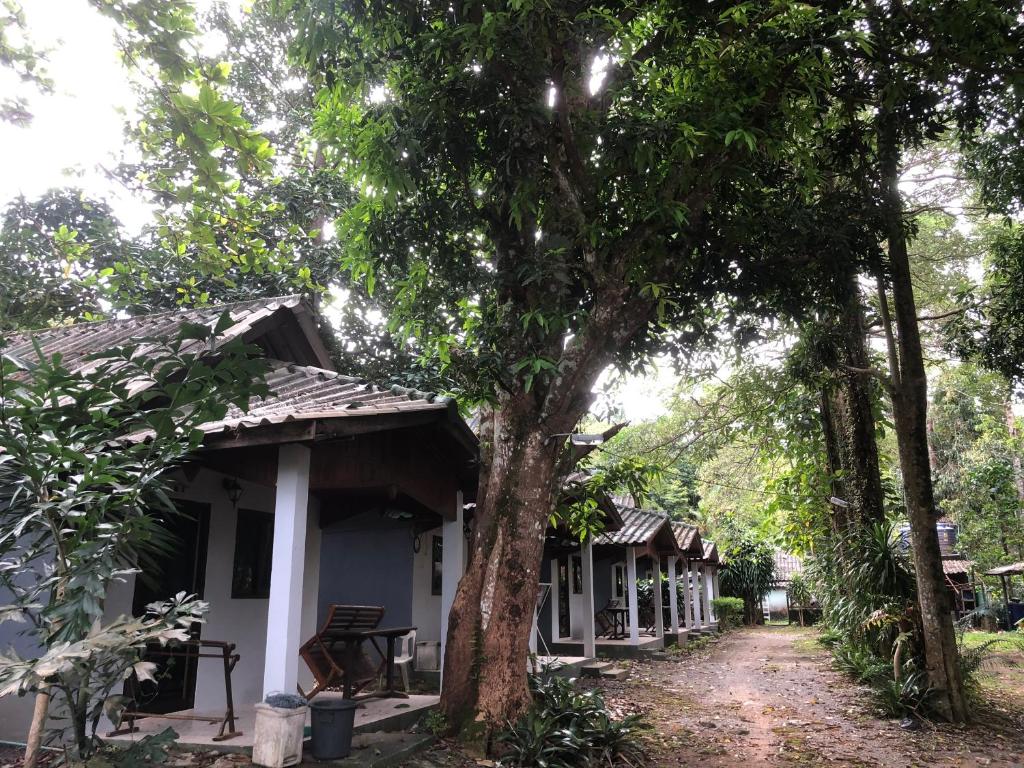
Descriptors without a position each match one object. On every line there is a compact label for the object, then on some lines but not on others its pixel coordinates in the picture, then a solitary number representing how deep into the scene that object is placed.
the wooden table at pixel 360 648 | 7.60
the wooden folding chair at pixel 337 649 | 7.35
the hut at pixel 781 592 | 36.75
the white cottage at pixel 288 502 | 6.11
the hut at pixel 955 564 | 24.83
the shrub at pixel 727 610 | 28.20
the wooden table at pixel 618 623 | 19.70
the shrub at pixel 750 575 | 32.09
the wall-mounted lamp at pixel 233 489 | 8.02
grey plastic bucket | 5.91
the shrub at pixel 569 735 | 6.45
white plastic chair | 9.57
